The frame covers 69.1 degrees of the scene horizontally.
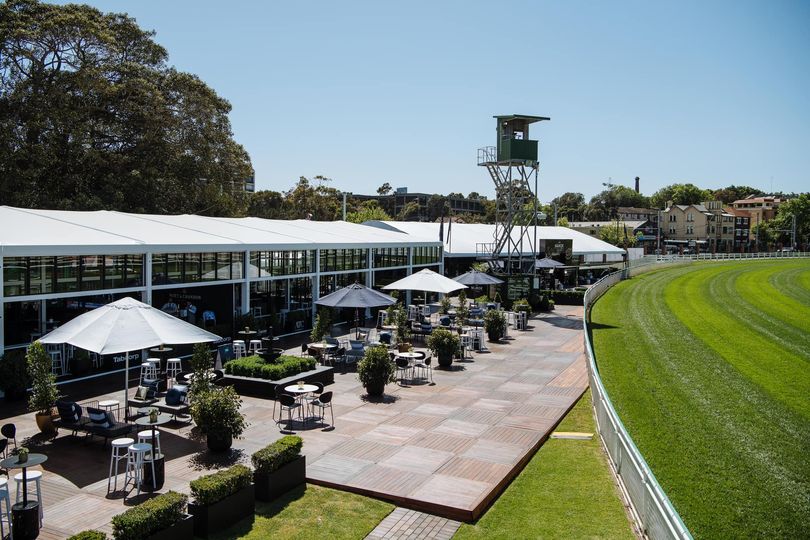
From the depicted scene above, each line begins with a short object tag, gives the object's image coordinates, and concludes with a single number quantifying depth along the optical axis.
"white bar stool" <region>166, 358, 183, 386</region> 15.78
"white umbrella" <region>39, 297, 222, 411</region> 10.66
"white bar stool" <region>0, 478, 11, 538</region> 7.67
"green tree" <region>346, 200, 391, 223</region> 80.44
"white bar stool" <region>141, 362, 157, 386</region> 15.38
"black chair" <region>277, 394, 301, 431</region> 11.98
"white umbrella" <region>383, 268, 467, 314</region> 22.94
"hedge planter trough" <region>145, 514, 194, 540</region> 6.98
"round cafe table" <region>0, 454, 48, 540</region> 7.32
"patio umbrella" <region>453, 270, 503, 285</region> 27.84
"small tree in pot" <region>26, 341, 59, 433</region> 11.38
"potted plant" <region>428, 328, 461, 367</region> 18.55
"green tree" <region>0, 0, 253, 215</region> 31.42
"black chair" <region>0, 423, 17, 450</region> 9.72
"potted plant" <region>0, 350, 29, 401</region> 13.66
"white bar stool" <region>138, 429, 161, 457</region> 10.07
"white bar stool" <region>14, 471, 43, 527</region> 7.86
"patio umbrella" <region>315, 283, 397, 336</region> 18.86
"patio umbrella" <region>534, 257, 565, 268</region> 36.19
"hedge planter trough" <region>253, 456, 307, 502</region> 8.93
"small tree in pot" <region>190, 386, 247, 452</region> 10.43
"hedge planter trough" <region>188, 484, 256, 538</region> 7.80
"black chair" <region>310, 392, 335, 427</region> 12.27
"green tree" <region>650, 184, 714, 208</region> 144.62
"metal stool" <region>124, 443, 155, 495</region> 9.08
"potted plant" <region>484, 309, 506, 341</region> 23.62
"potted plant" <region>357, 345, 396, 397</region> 14.78
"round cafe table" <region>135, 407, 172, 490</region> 9.18
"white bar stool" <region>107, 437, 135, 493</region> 9.36
